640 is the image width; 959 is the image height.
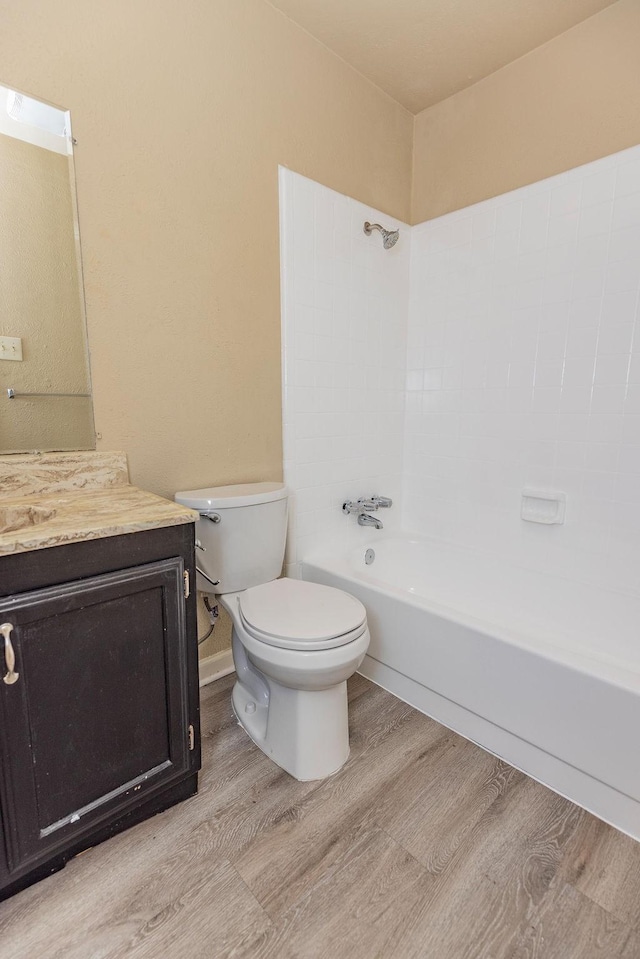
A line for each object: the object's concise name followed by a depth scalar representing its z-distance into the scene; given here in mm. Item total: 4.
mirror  1277
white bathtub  1224
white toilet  1316
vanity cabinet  944
